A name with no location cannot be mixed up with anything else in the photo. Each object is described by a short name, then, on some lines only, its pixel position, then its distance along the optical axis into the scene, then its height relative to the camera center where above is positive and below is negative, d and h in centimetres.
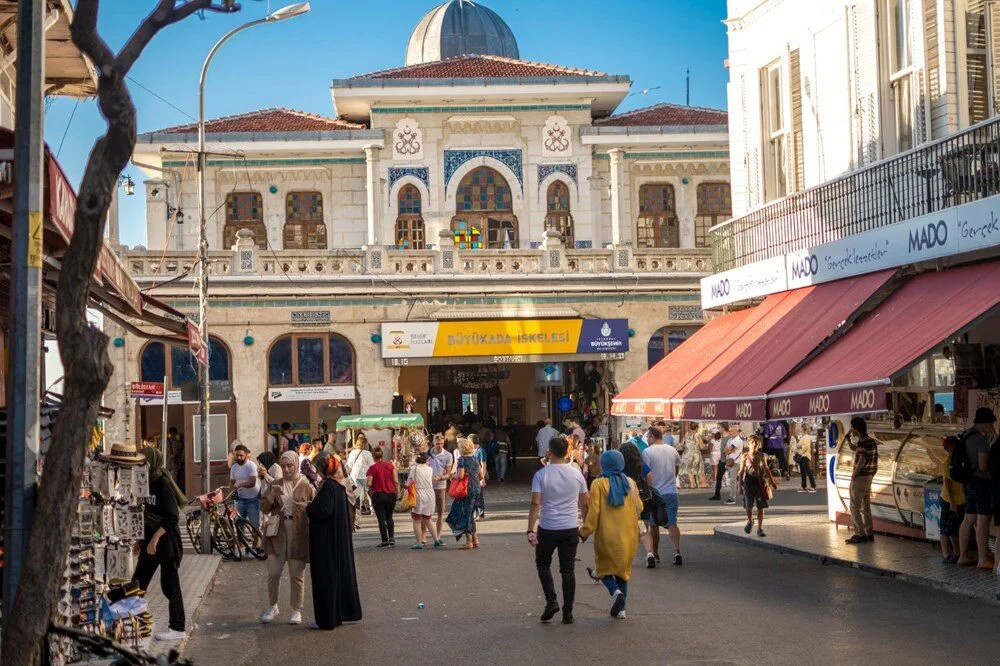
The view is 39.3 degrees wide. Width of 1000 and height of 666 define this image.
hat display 1295 -23
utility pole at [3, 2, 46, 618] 814 +79
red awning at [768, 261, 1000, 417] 1423 +77
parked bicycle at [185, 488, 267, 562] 2127 -158
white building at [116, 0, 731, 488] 3666 +541
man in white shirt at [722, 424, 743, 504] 3072 -83
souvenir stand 1104 -102
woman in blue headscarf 1307 -100
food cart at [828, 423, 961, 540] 1825 -89
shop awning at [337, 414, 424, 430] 3191 +8
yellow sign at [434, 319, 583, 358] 3681 +223
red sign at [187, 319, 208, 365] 1805 +115
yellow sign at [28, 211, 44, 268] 821 +114
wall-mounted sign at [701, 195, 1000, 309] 1562 +212
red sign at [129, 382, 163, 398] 2764 +80
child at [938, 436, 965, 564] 1627 -118
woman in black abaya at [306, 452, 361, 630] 1325 -124
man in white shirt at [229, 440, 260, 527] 2217 -88
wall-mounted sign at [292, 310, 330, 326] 3675 +286
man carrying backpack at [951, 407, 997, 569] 1510 -70
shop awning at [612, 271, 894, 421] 1719 +83
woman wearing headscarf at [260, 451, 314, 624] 1393 -103
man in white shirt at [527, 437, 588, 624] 1299 -92
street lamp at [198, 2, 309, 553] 2502 +345
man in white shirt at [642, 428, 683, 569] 1766 -85
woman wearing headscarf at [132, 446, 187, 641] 1239 -105
